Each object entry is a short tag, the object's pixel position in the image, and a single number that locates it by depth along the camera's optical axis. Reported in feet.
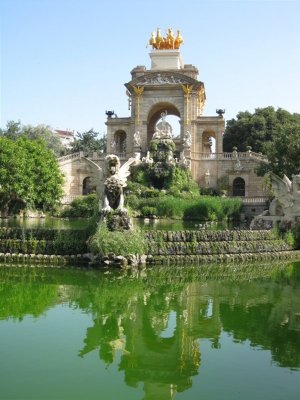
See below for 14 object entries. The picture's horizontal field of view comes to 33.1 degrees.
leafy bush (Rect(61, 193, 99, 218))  118.11
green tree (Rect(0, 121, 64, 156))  189.67
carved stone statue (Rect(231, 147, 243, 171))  142.72
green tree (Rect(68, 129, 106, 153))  207.92
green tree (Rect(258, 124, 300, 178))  98.17
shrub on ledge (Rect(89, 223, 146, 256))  47.98
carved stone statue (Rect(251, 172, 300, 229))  67.05
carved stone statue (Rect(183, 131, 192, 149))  143.33
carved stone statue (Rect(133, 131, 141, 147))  145.48
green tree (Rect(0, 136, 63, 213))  103.91
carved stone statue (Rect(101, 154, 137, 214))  52.08
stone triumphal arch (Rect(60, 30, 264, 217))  143.55
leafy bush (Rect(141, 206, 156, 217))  111.96
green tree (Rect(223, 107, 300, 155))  167.22
